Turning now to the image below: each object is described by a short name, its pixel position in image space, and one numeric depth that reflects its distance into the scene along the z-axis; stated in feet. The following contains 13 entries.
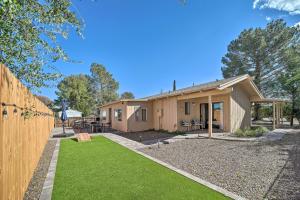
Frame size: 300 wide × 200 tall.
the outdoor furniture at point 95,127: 41.01
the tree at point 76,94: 80.75
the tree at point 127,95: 130.97
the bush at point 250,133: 24.45
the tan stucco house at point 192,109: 29.14
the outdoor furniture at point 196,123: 33.23
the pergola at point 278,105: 34.23
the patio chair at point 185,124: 32.31
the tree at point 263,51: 50.43
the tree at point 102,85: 87.15
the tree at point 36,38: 8.04
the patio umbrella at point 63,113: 33.51
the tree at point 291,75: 41.25
